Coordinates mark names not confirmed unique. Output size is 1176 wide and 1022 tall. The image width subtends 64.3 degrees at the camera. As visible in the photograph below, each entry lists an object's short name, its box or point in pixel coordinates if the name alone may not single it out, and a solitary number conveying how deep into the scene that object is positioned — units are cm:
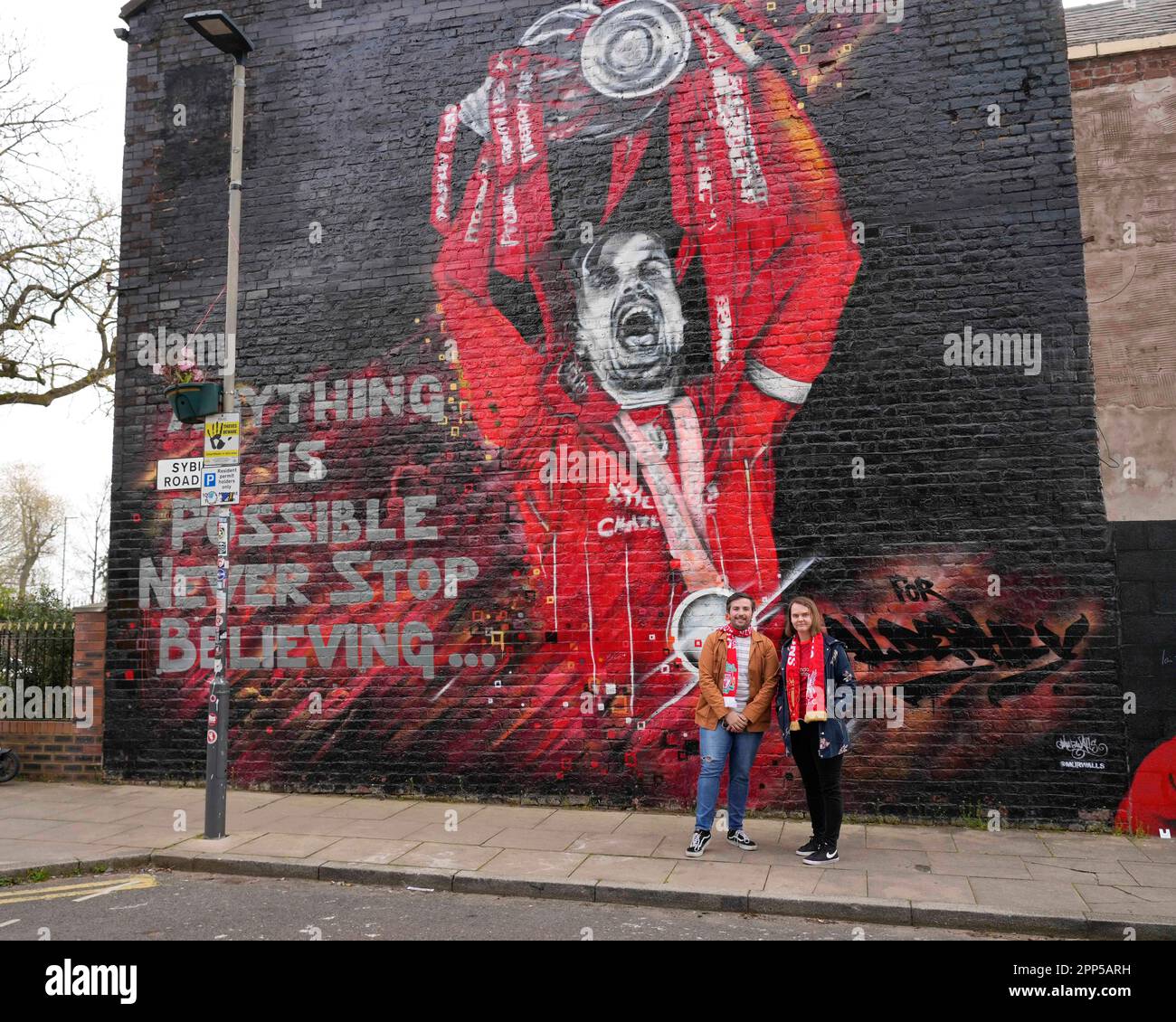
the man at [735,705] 696
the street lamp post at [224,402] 738
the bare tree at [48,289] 1435
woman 663
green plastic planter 779
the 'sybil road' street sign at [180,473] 788
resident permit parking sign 768
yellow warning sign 778
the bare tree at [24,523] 4097
